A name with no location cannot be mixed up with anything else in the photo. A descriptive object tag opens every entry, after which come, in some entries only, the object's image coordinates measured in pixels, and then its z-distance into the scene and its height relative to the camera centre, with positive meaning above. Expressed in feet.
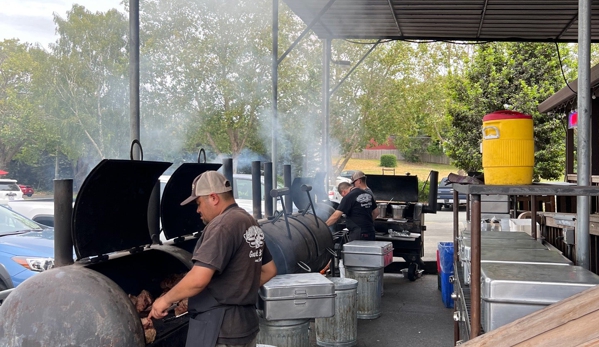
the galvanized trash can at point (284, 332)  16.22 -4.35
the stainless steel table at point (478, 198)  9.20 -0.44
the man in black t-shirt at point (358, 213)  28.89 -2.05
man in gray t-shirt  11.59 -2.17
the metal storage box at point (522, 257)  10.60 -1.62
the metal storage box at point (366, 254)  24.80 -3.48
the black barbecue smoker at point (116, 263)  11.21 -2.17
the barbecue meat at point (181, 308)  15.42 -3.51
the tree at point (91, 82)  56.29 +9.60
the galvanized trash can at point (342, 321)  21.20 -5.35
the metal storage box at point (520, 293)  8.70 -1.79
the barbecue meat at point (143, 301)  14.57 -3.16
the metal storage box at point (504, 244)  12.92 -1.66
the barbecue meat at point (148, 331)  13.00 -3.44
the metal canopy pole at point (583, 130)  11.57 +0.76
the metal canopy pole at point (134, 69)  16.85 +2.91
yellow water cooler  9.42 +0.35
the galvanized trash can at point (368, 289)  25.22 -5.02
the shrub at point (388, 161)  143.64 +2.18
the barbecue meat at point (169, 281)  16.32 -3.02
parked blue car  23.80 -3.20
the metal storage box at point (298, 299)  15.60 -3.34
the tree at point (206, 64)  50.96 +9.84
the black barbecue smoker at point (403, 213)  34.17 -2.58
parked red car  92.17 -2.91
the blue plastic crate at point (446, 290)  27.30 -5.45
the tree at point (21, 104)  85.10 +10.43
